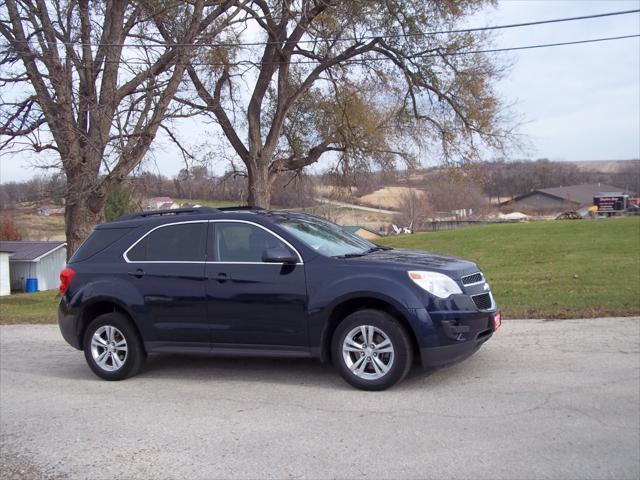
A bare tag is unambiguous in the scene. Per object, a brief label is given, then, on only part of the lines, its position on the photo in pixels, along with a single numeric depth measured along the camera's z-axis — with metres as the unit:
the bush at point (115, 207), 32.48
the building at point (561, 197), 64.75
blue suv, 6.14
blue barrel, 46.75
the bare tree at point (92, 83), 15.91
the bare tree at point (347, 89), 19.50
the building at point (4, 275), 42.78
